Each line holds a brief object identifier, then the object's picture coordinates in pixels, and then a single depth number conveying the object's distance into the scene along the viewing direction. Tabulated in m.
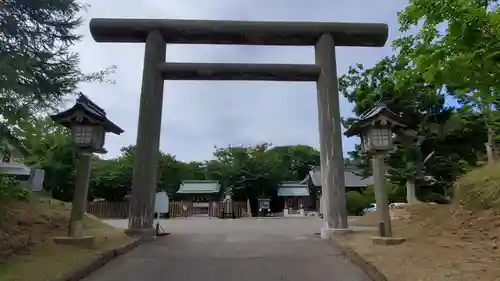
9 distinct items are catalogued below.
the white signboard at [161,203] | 10.32
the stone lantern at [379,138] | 7.61
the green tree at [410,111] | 16.45
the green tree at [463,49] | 5.14
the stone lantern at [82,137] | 7.23
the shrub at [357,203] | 26.49
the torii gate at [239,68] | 8.97
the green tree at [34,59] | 6.91
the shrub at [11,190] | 8.98
